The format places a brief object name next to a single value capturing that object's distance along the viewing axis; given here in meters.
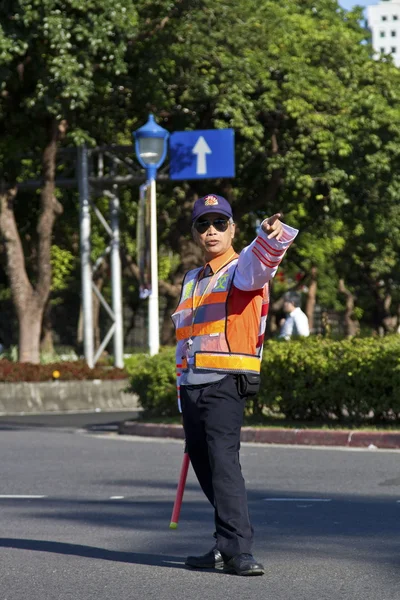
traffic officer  6.63
